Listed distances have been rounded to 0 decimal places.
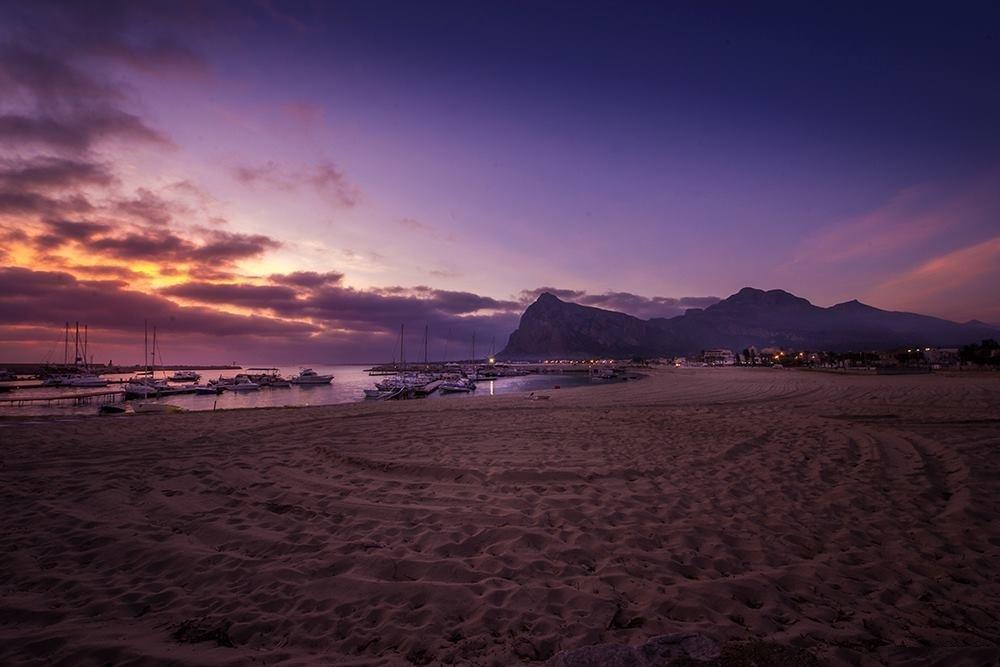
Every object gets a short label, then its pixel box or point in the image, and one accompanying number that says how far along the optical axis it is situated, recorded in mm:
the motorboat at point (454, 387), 56844
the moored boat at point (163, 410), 26769
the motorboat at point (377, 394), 48169
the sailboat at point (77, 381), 77875
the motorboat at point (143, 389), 57031
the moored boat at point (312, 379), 86125
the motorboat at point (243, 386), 68612
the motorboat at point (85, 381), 77750
